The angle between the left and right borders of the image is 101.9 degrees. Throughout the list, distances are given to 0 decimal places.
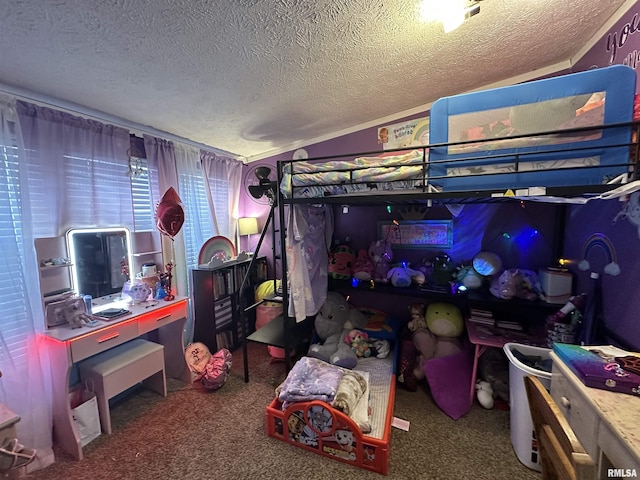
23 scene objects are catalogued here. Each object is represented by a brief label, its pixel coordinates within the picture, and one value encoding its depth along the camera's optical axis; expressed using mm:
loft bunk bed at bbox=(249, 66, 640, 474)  1174
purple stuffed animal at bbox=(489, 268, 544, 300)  2127
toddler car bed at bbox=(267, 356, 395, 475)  1509
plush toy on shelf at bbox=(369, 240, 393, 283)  2691
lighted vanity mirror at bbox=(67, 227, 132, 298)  1961
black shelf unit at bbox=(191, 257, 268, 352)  2727
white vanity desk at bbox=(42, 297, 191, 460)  1604
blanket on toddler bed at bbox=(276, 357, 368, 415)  1614
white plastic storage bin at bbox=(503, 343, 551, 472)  1505
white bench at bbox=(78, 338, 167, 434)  1794
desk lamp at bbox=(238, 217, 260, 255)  3363
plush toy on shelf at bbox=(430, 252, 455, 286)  2455
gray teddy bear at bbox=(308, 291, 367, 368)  2174
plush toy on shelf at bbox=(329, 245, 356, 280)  2809
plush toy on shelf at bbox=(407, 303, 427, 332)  2396
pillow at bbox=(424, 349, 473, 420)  1943
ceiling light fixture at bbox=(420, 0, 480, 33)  1274
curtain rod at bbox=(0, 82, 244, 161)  1633
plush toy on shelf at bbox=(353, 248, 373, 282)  2708
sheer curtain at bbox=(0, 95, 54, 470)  1584
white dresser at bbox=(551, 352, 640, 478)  786
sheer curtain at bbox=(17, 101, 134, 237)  1745
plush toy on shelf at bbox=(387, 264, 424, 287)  2525
